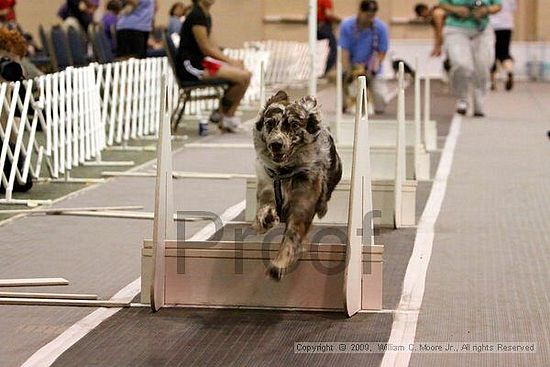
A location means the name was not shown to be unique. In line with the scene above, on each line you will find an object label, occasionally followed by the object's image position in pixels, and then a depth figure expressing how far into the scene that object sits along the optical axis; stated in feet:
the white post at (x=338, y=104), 37.93
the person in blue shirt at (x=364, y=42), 54.60
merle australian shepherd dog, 18.88
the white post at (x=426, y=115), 40.41
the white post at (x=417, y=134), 33.29
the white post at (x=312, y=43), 41.45
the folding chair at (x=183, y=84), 45.83
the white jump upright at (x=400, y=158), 26.86
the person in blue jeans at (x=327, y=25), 79.15
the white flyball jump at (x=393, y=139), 31.17
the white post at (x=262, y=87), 27.04
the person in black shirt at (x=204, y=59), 45.50
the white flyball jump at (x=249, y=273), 18.95
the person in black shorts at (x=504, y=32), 72.43
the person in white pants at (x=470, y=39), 51.16
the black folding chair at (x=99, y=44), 52.06
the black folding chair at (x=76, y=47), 51.90
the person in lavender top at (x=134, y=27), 53.67
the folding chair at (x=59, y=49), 50.70
